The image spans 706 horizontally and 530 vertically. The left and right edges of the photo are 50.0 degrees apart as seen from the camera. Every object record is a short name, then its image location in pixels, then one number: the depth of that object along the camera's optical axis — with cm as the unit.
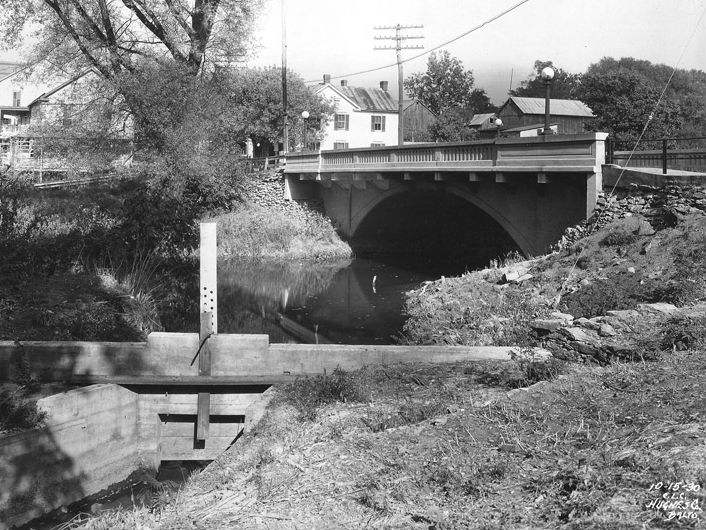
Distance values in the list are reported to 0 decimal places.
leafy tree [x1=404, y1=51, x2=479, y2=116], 8994
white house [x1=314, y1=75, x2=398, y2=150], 6250
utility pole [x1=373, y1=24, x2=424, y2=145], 4406
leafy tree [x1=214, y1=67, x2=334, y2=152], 5138
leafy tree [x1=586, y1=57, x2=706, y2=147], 5778
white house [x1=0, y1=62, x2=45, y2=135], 5806
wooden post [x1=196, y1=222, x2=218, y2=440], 1041
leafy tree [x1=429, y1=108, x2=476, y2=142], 6450
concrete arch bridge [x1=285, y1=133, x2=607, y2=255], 1858
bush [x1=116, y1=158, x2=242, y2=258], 1963
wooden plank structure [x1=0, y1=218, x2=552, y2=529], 952
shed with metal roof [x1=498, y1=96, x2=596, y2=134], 6159
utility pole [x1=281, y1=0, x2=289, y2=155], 4144
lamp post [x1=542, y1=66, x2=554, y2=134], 1895
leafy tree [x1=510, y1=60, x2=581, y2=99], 9086
